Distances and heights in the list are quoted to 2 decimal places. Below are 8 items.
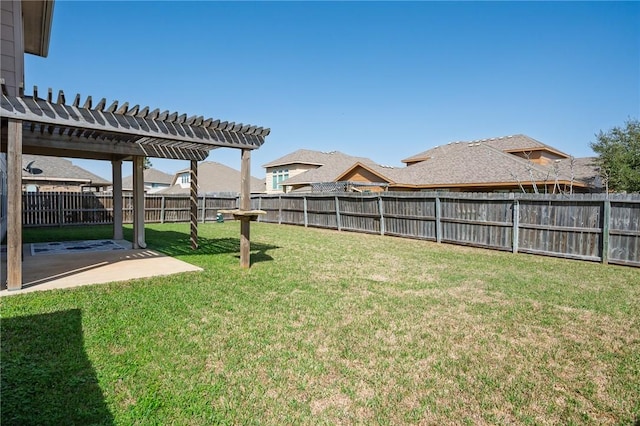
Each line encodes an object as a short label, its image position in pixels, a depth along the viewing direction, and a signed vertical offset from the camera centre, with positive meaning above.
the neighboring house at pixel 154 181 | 42.69 +2.45
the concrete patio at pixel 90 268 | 5.32 -1.25
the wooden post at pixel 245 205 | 6.70 -0.08
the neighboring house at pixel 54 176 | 21.20 +1.53
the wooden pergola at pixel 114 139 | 4.63 +1.20
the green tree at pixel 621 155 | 17.47 +2.63
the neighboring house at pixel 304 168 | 27.57 +2.92
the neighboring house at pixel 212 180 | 40.62 +2.54
